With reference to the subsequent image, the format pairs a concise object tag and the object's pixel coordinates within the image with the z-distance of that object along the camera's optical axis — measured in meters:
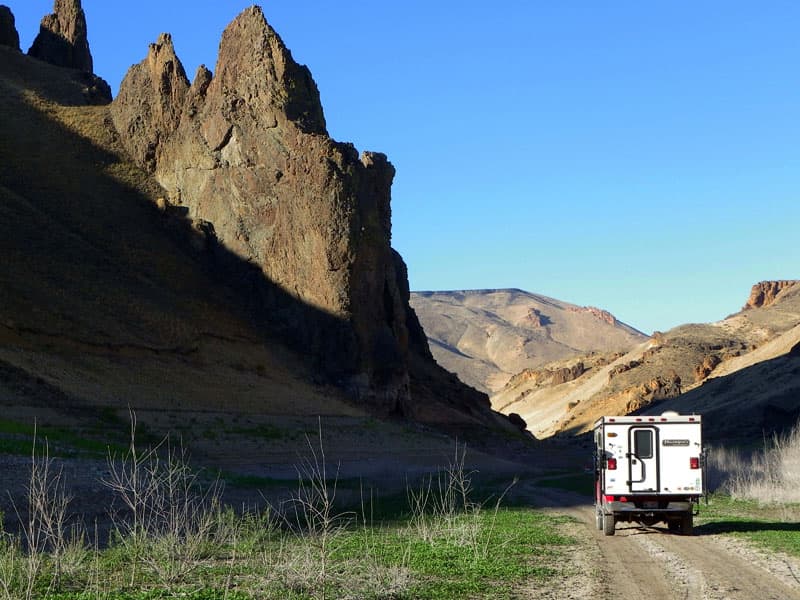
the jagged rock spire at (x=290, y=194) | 66.38
